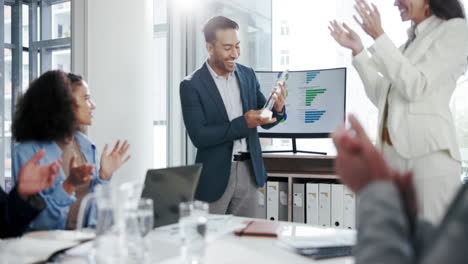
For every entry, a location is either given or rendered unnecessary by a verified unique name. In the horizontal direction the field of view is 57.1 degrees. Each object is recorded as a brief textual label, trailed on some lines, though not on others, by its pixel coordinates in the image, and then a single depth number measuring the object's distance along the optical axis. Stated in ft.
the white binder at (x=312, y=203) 10.14
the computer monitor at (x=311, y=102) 10.32
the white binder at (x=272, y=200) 10.48
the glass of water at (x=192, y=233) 3.67
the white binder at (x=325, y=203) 10.06
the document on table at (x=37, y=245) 3.88
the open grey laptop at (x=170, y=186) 4.79
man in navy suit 7.64
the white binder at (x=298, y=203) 10.29
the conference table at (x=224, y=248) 3.99
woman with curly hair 5.24
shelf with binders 9.98
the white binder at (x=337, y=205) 9.96
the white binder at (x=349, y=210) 9.88
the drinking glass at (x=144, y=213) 3.62
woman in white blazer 5.94
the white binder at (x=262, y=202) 10.57
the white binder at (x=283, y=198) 10.55
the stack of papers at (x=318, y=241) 4.22
